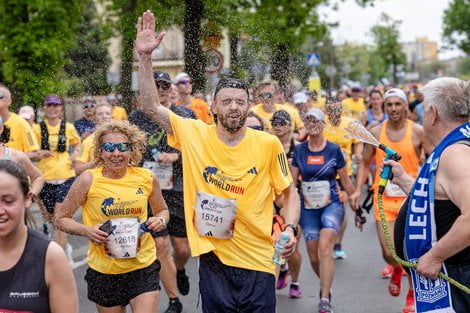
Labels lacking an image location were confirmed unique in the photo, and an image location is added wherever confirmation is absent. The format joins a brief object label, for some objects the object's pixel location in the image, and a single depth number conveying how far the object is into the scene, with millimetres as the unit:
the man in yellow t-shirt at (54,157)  9617
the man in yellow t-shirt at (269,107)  10172
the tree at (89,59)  19375
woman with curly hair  5328
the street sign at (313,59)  24609
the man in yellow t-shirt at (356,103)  17938
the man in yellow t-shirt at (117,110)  15780
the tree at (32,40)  17727
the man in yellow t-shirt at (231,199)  4805
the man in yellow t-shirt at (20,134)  8375
